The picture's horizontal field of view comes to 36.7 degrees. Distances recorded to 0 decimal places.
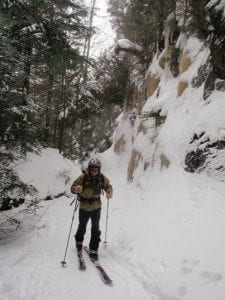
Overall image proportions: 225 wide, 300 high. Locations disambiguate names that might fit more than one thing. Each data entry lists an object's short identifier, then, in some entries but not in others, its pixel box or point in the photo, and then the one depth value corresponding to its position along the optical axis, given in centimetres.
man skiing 792
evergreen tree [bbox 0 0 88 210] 930
